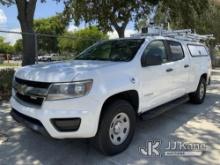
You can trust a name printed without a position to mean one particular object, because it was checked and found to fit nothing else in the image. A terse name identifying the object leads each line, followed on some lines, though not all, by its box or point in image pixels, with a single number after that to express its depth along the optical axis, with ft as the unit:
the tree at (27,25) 18.66
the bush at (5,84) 15.31
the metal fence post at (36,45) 17.98
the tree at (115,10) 27.30
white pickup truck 7.22
